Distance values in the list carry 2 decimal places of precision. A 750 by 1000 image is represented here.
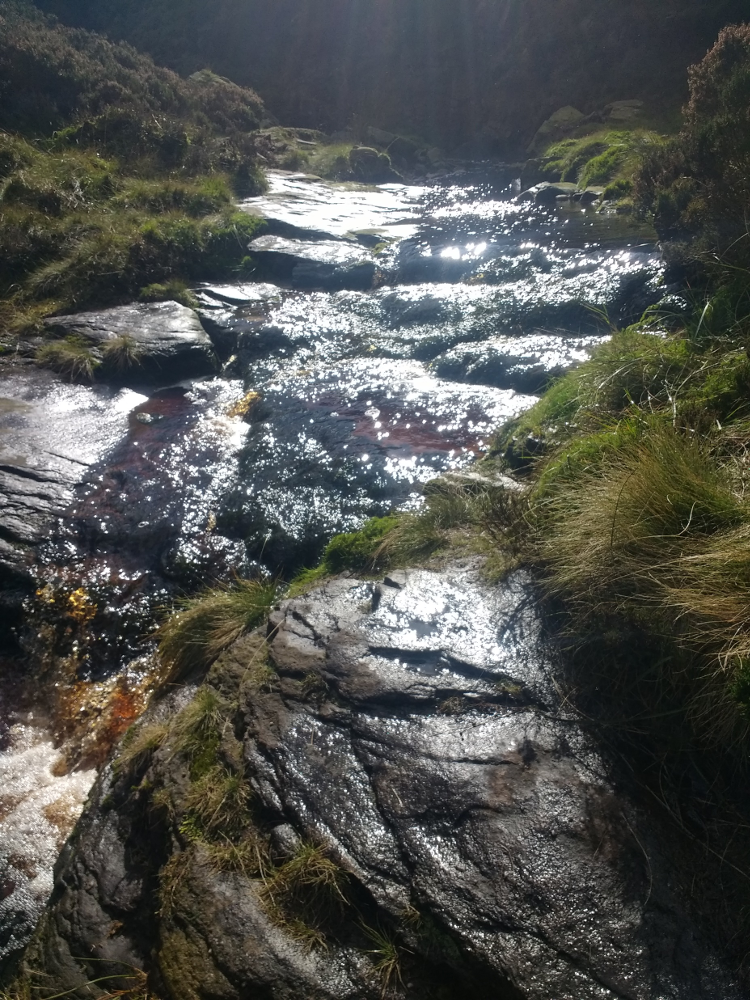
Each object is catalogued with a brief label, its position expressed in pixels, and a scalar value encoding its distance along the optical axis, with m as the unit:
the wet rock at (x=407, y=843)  2.41
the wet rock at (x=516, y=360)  6.90
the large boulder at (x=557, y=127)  17.44
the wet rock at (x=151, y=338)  8.23
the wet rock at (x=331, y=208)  12.00
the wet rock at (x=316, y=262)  10.45
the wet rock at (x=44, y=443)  5.75
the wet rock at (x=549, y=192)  12.23
